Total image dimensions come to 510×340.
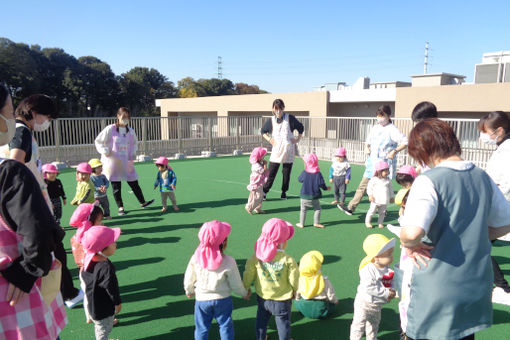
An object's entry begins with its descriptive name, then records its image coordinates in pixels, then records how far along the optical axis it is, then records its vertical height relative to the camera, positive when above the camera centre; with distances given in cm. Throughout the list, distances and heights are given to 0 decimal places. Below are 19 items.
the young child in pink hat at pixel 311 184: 609 -102
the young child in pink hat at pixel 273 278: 296 -125
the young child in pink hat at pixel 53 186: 557 -94
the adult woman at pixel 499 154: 353 -32
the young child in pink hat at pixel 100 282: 294 -126
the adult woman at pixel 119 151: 678 -52
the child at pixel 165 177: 709 -105
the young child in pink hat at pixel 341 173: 749 -104
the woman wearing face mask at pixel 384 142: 617 -35
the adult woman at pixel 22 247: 172 -59
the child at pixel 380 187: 604 -108
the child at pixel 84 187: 588 -102
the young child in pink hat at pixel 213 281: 285 -123
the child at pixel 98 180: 640 -100
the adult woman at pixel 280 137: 796 -34
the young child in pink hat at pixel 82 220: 379 -105
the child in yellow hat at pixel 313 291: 334 -156
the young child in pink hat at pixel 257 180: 697 -108
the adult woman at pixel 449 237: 189 -60
